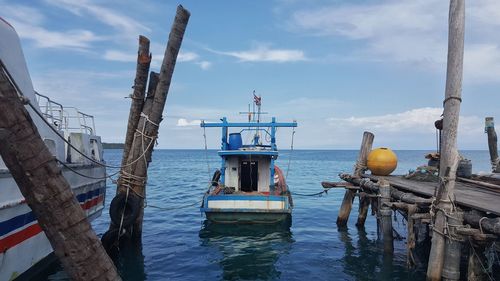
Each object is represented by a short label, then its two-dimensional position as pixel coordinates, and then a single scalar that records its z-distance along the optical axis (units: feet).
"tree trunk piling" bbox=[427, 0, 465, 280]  25.20
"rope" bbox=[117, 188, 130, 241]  31.50
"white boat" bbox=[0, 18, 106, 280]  23.67
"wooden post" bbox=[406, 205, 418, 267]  29.45
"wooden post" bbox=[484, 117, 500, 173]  55.98
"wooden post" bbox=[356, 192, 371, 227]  50.76
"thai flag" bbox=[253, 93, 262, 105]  64.95
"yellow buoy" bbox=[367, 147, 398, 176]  46.26
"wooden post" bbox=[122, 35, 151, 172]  31.22
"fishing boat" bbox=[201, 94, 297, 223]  47.06
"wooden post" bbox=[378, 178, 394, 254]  34.73
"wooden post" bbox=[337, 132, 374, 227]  48.34
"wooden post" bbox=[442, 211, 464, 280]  24.54
